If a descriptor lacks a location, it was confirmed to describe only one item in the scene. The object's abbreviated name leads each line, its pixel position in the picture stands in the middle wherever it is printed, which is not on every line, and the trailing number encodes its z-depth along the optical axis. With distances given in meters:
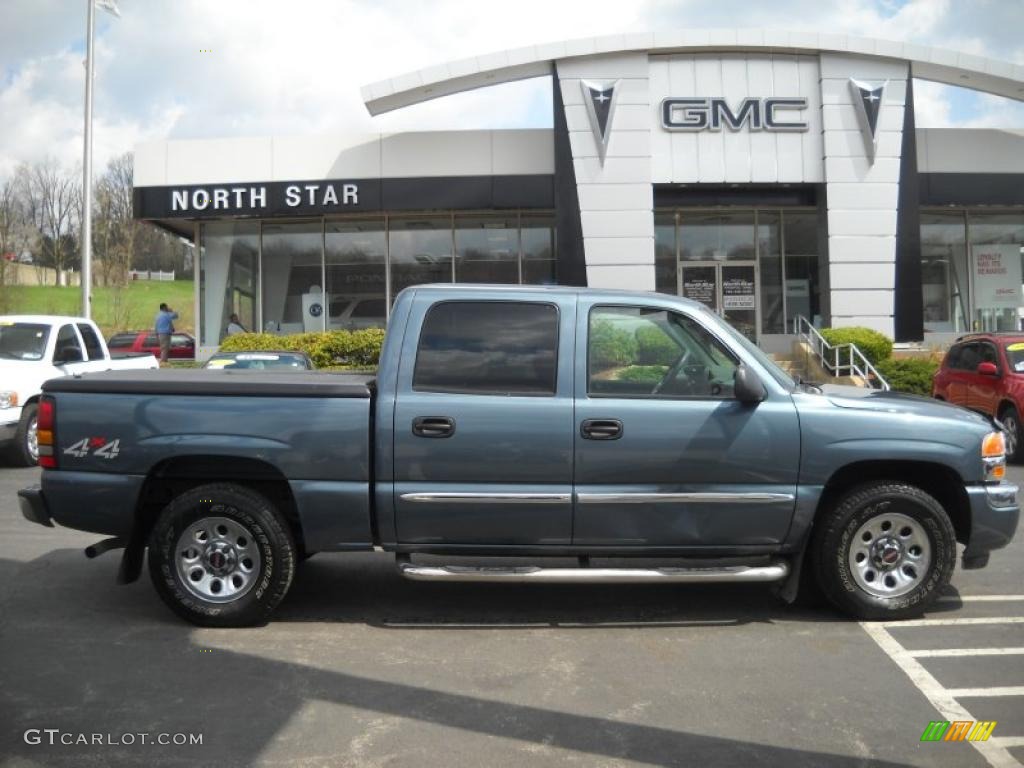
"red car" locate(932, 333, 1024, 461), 11.65
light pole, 20.92
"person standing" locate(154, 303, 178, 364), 22.19
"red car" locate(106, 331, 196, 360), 29.14
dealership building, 19.53
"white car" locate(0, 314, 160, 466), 10.94
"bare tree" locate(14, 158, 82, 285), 56.91
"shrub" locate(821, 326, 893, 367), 18.48
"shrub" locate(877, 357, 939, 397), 17.78
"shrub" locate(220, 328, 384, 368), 20.02
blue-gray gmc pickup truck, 4.93
